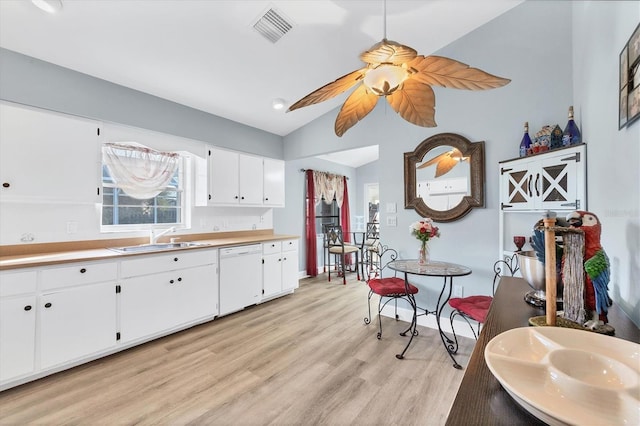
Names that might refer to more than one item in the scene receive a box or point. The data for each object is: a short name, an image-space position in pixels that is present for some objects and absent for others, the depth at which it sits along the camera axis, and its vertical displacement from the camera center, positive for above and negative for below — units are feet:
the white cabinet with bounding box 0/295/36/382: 6.16 -2.89
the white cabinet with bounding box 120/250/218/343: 8.07 -2.62
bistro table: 7.34 -1.62
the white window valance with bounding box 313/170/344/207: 18.82 +2.06
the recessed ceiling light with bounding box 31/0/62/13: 5.98 +4.82
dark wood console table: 1.68 -1.30
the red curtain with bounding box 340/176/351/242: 21.45 -0.07
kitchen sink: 8.72 -1.16
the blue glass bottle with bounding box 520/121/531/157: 7.64 +2.05
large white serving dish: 1.54 -1.13
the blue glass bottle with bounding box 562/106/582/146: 6.44 +1.96
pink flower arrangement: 8.31 -0.51
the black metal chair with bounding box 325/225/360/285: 17.06 -1.96
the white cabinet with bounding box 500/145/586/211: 6.25 +0.85
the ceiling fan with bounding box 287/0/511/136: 4.21 +2.40
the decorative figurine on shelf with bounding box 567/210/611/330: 2.70 -0.60
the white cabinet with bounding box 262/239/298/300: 12.34 -2.61
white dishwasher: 10.66 -2.66
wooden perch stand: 2.70 -0.56
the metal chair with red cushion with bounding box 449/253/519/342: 6.80 -2.47
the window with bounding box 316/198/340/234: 19.52 +0.01
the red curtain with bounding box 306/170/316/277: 17.69 -1.00
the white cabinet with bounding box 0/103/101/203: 6.95 +1.67
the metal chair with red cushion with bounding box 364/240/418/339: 8.82 -2.49
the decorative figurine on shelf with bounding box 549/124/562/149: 6.91 +1.98
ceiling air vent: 7.39 +5.53
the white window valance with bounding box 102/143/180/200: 9.44 +1.81
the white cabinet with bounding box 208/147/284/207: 11.64 +1.70
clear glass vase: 8.49 -1.32
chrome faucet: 10.11 -0.78
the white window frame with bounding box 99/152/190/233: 11.55 +1.07
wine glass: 7.70 -0.80
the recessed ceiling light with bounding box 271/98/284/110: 11.30 +4.81
